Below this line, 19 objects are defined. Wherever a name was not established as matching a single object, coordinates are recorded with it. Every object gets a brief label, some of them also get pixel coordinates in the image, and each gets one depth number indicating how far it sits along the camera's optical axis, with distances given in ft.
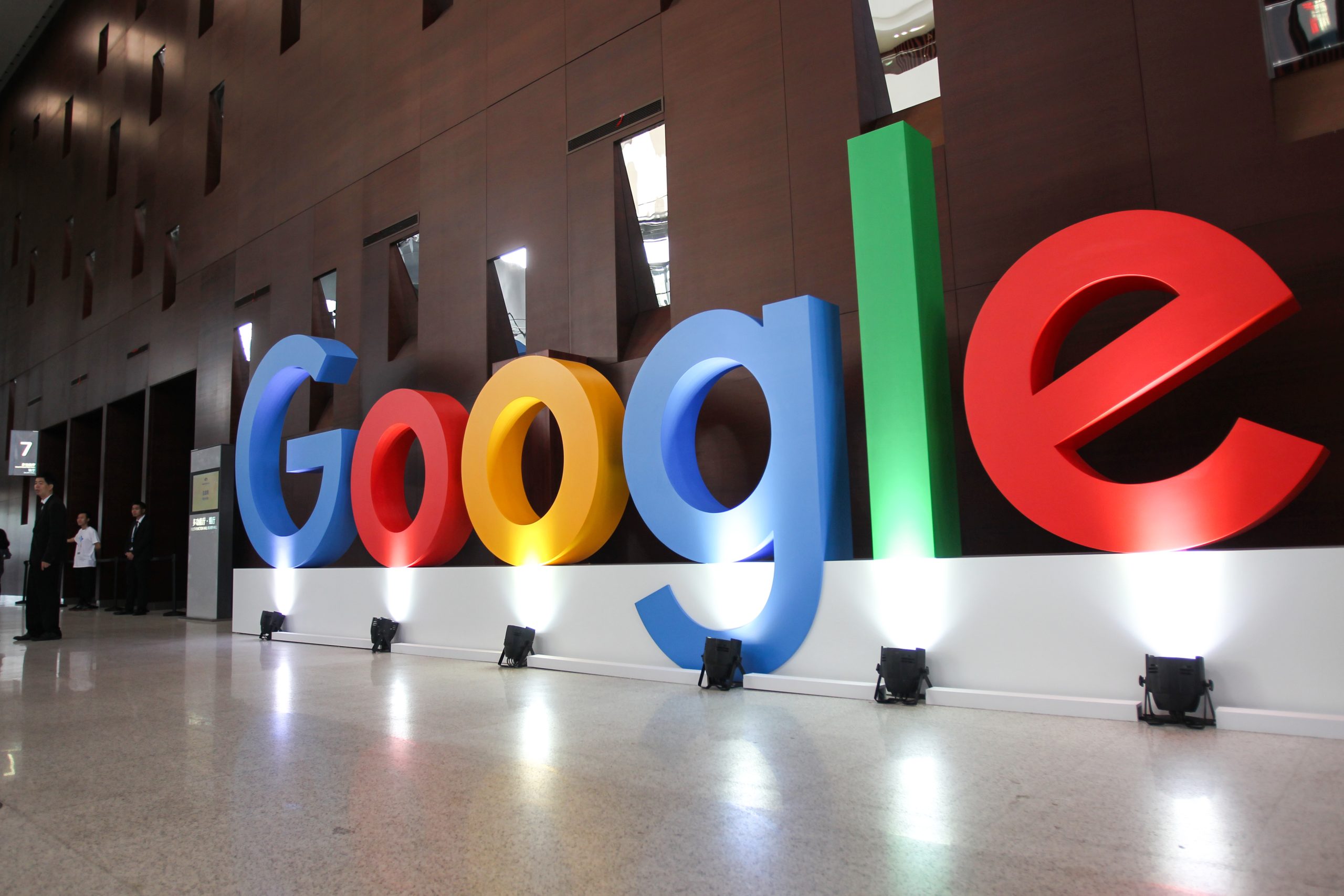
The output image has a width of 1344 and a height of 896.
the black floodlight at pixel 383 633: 21.75
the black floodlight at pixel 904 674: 12.60
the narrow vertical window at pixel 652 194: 22.80
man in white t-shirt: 41.55
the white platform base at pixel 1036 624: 10.21
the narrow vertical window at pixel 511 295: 25.84
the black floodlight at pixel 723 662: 14.48
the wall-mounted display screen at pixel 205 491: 34.30
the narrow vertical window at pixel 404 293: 29.55
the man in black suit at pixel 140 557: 38.04
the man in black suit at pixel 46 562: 25.68
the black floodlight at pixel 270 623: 25.84
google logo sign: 11.34
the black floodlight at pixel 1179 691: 10.41
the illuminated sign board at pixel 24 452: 51.06
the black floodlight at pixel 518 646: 18.21
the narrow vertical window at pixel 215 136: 40.06
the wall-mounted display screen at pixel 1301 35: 13.55
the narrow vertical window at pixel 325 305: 32.68
